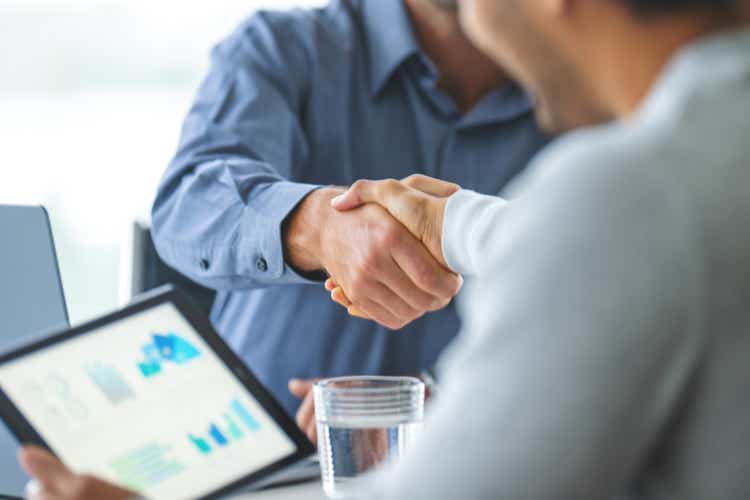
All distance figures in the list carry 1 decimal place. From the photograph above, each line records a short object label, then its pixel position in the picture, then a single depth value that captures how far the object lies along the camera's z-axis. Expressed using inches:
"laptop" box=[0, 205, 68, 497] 57.1
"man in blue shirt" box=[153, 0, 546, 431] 70.3
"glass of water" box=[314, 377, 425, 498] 53.6
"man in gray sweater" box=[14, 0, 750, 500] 35.9
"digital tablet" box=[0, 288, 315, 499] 48.3
